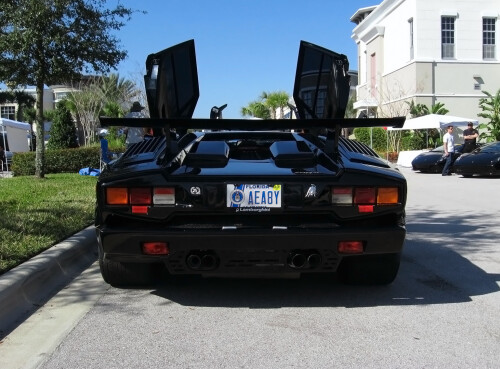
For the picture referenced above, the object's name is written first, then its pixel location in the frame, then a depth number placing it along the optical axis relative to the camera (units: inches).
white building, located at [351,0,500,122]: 1227.9
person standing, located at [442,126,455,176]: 746.8
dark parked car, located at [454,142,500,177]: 669.9
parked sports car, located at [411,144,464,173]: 799.1
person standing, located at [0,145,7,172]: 829.1
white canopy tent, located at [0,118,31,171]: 1239.7
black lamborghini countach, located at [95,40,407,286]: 152.5
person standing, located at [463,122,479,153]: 766.5
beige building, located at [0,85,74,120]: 2997.0
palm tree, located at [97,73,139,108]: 1672.6
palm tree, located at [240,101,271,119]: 2298.5
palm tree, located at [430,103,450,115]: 1186.6
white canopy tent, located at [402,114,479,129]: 994.7
